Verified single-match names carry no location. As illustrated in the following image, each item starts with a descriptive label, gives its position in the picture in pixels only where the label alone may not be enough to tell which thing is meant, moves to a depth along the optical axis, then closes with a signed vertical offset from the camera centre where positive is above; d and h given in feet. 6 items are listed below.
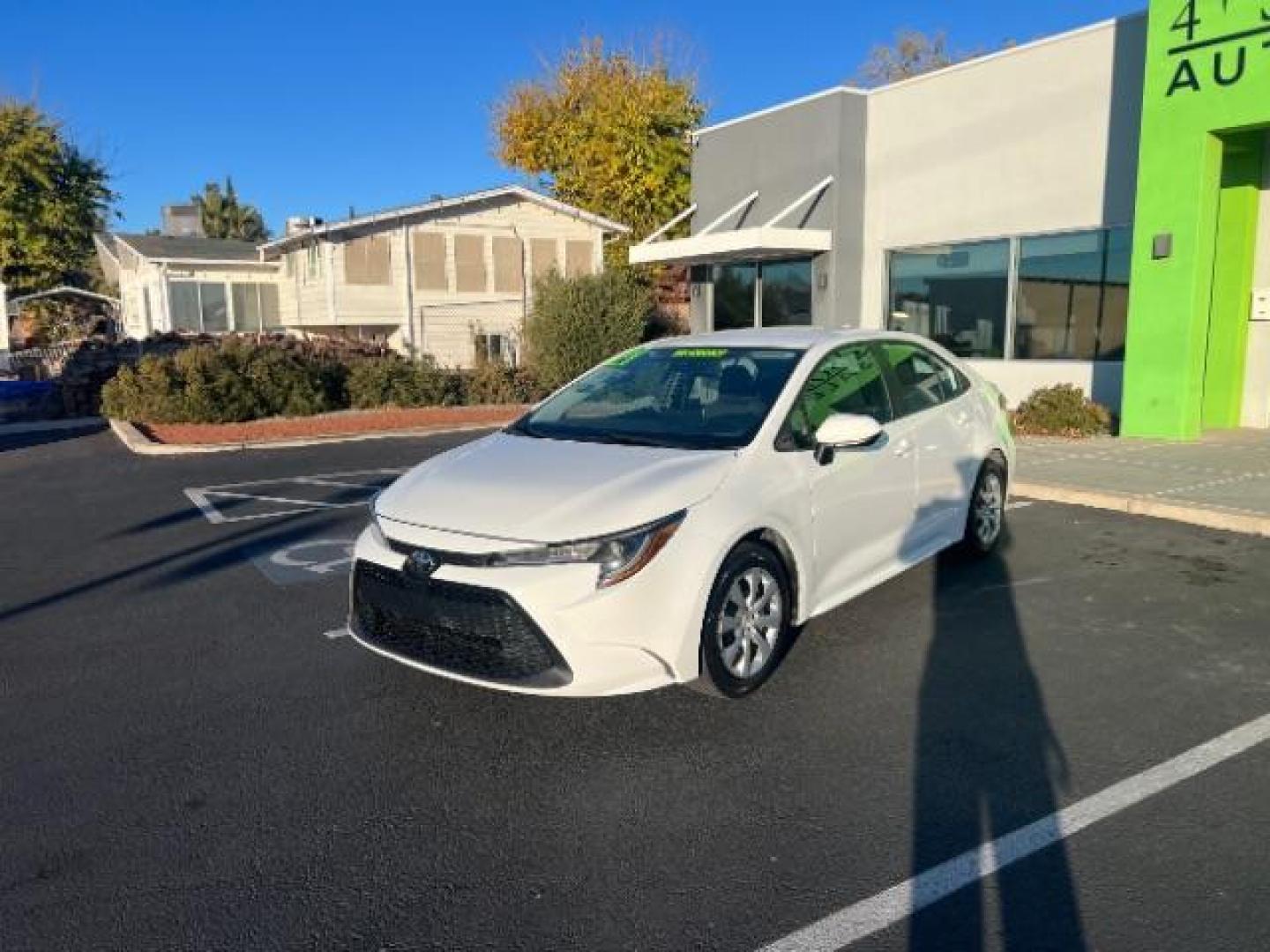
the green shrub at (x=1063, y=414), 39.91 -3.40
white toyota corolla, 11.73 -2.52
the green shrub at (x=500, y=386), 61.00 -3.00
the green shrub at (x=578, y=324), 61.05 +1.02
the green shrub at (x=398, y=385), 56.54 -2.72
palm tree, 234.58 +32.16
